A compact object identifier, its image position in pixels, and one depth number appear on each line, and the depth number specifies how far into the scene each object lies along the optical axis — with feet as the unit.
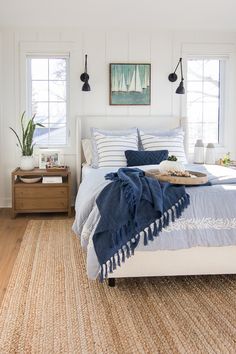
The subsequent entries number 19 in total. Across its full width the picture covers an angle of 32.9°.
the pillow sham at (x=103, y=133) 14.83
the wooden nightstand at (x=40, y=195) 15.33
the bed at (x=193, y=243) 8.62
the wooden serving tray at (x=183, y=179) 9.25
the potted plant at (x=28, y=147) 15.67
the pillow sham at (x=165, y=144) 14.89
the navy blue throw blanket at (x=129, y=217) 8.38
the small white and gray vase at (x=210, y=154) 16.72
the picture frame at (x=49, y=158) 16.12
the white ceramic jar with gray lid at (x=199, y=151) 16.75
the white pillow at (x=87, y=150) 15.49
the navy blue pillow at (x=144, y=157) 13.91
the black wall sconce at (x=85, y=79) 15.79
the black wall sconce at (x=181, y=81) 16.19
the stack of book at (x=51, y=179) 15.43
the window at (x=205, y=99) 17.47
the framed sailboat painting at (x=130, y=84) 16.58
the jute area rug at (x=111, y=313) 6.73
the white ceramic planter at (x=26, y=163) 15.69
